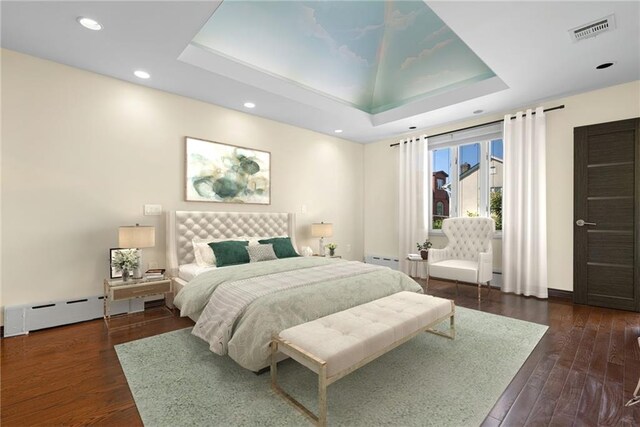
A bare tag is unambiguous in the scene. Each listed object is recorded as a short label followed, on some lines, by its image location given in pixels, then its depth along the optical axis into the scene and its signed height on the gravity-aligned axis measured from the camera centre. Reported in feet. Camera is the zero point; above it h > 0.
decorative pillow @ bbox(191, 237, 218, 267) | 12.41 -1.65
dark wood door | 12.22 +0.02
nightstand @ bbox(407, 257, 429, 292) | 16.16 -2.95
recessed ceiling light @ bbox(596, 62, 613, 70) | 10.80 +5.67
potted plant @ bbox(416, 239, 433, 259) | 17.33 -1.97
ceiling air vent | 8.50 +5.69
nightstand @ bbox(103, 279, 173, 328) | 10.46 -2.71
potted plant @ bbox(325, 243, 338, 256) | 18.59 -2.03
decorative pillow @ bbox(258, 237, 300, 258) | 14.11 -1.50
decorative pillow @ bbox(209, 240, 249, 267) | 12.14 -1.54
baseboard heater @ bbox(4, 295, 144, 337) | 9.70 -3.50
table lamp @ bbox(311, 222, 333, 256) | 17.93 -0.84
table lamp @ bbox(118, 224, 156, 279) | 10.83 -0.77
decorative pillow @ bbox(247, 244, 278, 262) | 12.92 -1.64
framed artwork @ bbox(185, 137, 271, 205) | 13.91 +2.25
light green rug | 5.77 -3.96
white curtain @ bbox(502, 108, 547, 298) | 14.20 +0.46
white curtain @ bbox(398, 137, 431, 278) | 18.76 +1.03
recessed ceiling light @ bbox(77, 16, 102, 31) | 8.40 +5.73
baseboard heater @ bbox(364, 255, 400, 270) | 20.42 -3.24
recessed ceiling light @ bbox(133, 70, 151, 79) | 11.40 +5.68
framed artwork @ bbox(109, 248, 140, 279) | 11.16 -1.99
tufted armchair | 14.06 -2.00
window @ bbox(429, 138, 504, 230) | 16.74 +2.25
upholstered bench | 5.62 -2.66
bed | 7.07 -2.25
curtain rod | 13.82 +5.15
